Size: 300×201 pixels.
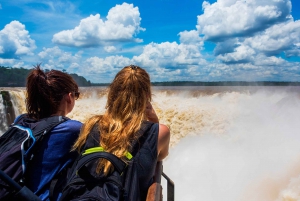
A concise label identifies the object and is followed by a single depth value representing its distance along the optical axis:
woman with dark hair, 1.76
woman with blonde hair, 1.74
